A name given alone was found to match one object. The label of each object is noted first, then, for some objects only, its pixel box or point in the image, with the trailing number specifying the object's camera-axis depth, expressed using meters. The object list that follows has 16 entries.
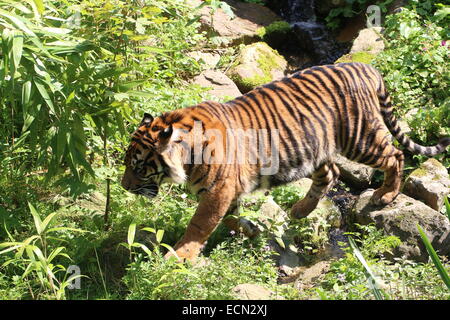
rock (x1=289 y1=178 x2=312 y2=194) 6.33
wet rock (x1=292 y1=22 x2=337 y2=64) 9.95
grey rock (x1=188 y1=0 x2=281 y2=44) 9.51
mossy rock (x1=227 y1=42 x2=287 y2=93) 8.44
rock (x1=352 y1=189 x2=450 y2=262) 5.48
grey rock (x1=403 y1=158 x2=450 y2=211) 6.02
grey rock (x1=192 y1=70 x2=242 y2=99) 7.91
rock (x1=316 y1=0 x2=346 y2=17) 10.58
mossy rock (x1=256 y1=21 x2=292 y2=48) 10.01
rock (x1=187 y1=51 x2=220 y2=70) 8.52
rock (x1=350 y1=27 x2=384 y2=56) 8.53
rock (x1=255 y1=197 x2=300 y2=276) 5.46
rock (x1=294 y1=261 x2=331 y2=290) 4.93
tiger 4.93
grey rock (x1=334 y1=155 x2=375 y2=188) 6.77
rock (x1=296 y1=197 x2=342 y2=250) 5.80
